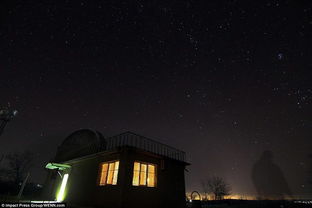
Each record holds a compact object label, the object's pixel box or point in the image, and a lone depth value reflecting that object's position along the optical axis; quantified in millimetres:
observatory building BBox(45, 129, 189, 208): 9938
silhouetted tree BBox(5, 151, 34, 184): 40688
